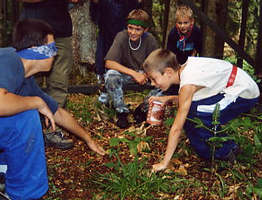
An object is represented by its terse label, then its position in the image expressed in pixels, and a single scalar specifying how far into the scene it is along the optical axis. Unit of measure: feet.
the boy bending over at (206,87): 9.97
